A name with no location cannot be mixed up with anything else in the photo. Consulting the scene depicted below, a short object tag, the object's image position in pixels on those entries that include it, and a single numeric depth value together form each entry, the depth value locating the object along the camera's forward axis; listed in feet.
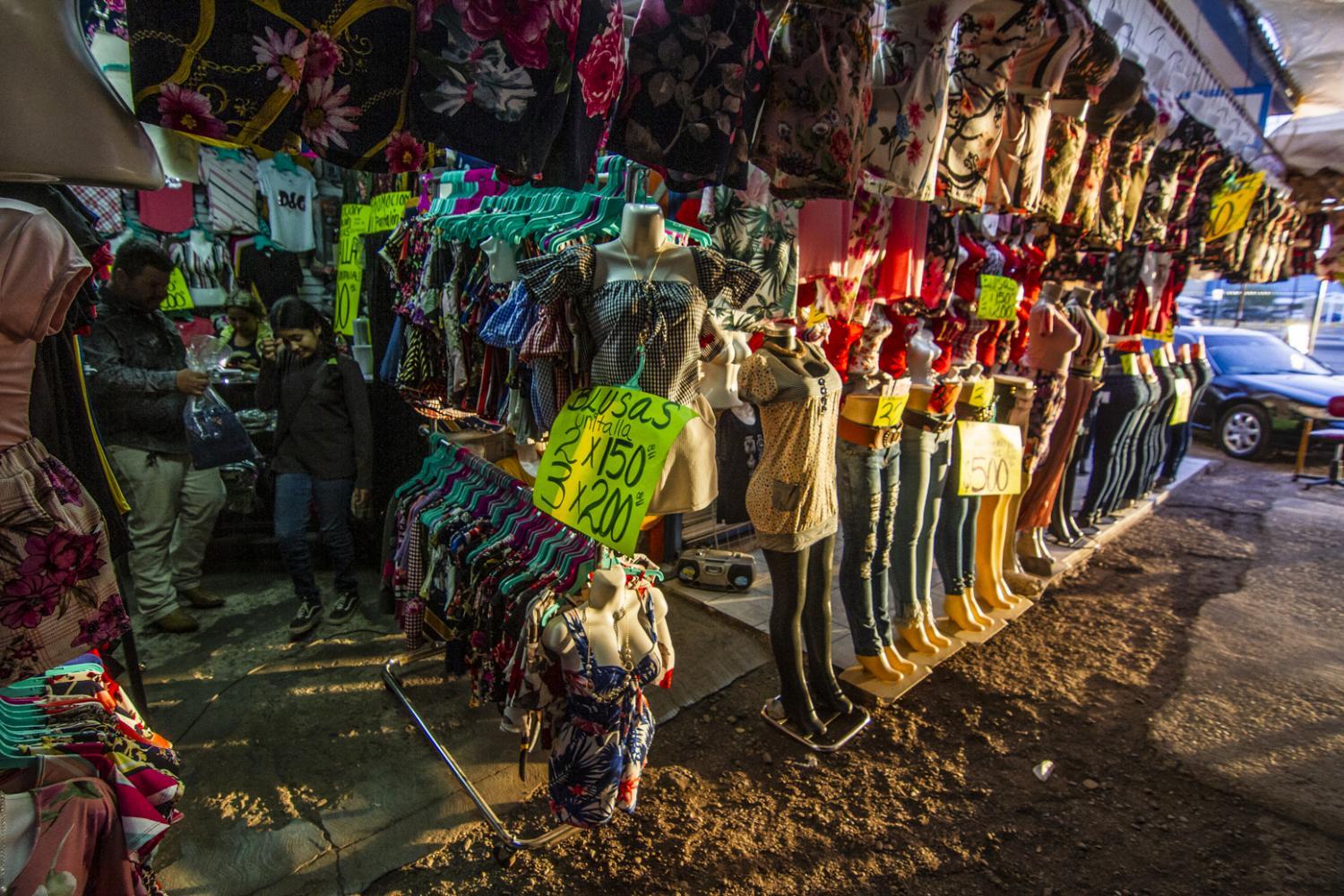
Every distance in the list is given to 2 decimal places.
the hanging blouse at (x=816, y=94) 6.77
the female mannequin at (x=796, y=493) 8.57
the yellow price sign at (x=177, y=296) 13.79
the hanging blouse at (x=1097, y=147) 10.91
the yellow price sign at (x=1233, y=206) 16.57
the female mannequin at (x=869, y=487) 10.34
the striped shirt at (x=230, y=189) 15.17
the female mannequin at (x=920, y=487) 11.33
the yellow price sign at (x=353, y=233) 12.29
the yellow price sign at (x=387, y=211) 11.34
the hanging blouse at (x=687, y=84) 6.10
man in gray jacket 9.93
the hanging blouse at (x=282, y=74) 4.22
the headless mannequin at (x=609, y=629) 6.66
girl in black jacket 11.32
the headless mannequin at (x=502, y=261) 7.52
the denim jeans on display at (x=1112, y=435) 17.95
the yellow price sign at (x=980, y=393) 12.20
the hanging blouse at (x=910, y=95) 7.73
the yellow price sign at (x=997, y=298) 12.23
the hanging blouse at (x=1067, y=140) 9.63
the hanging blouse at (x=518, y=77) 5.19
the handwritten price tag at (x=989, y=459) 12.21
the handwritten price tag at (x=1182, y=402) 20.27
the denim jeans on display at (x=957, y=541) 13.14
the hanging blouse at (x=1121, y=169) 12.17
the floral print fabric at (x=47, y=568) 4.70
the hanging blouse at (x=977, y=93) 8.37
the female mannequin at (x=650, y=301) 6.26
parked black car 28.99
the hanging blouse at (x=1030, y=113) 8.77
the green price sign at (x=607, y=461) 5.48
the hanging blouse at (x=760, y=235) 8.31
